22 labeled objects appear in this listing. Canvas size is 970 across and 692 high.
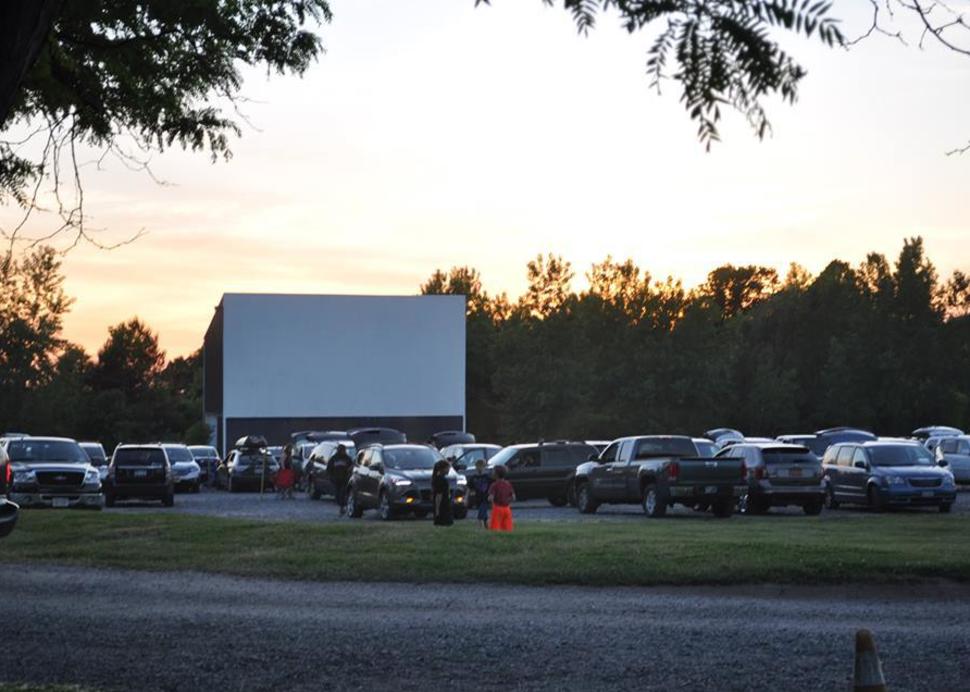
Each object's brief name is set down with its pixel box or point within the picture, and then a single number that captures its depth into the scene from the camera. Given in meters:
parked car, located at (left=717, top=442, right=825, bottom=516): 34.53
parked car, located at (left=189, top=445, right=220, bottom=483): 60.97
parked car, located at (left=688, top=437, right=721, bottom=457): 38.88
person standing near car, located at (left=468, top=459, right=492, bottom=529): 30.84
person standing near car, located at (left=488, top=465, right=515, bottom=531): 25.89
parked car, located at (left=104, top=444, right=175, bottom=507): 42.31
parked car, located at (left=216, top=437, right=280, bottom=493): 53.41
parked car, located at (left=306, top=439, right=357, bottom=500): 45.75
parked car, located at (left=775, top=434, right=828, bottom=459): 53.88
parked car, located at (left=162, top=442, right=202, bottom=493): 51.69
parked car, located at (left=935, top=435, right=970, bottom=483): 48.53
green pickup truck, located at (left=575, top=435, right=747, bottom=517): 33.62
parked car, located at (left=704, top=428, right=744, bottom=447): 68.98
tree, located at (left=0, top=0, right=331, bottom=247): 11.62
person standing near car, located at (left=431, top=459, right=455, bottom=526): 28.95
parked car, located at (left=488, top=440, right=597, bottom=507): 40.22
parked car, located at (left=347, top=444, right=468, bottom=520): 33.44
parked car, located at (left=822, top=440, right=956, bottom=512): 35.16
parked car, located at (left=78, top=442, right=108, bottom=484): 47.03
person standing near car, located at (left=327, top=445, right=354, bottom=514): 41.47
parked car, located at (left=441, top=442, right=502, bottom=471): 42.10
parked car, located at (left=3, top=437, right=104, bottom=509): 35.12
